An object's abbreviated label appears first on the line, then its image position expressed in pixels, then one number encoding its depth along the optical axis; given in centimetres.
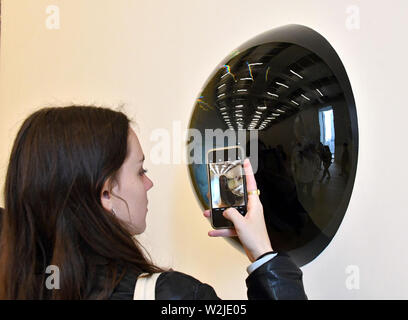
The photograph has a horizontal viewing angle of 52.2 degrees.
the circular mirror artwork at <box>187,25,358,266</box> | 76
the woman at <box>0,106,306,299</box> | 73
